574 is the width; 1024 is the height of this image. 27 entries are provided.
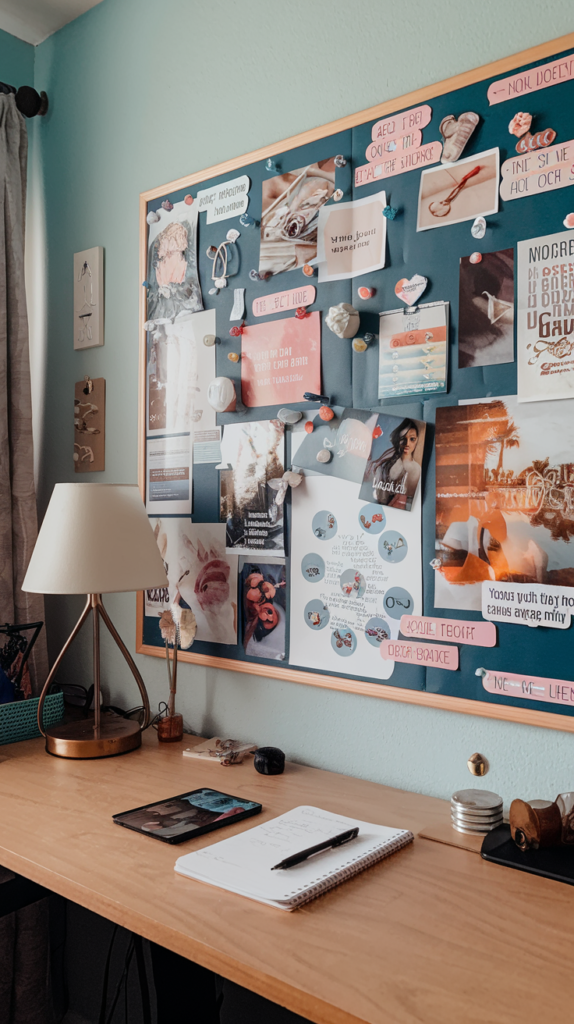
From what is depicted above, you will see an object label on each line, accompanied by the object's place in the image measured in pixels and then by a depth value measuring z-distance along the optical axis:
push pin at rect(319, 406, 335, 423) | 1.44
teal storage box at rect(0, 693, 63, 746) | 1.64
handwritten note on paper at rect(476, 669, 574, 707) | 1.16
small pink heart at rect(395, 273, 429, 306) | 1.33
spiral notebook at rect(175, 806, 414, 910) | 0.95
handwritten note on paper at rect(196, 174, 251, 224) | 1.61
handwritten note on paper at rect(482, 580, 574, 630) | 1.16
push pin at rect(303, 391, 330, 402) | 1.43
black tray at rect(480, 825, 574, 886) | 1.01
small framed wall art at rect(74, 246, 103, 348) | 1.94
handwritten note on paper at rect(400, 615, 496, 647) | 1.24
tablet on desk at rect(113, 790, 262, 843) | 1.13
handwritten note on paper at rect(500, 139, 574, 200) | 1.17
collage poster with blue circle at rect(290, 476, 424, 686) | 1.36
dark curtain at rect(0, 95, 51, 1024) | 1.93
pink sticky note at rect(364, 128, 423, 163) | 1.34
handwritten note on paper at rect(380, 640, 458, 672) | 1.28
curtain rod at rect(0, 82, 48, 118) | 2.04
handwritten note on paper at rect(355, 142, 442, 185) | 1.32
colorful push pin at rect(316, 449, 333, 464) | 1.45
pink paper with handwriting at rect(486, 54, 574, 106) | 1.17
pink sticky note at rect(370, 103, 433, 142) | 1.32
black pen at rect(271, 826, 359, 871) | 1.00
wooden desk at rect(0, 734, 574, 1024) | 0.76
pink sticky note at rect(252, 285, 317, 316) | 1.49
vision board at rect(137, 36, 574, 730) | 1.20
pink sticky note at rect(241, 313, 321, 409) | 1.48
